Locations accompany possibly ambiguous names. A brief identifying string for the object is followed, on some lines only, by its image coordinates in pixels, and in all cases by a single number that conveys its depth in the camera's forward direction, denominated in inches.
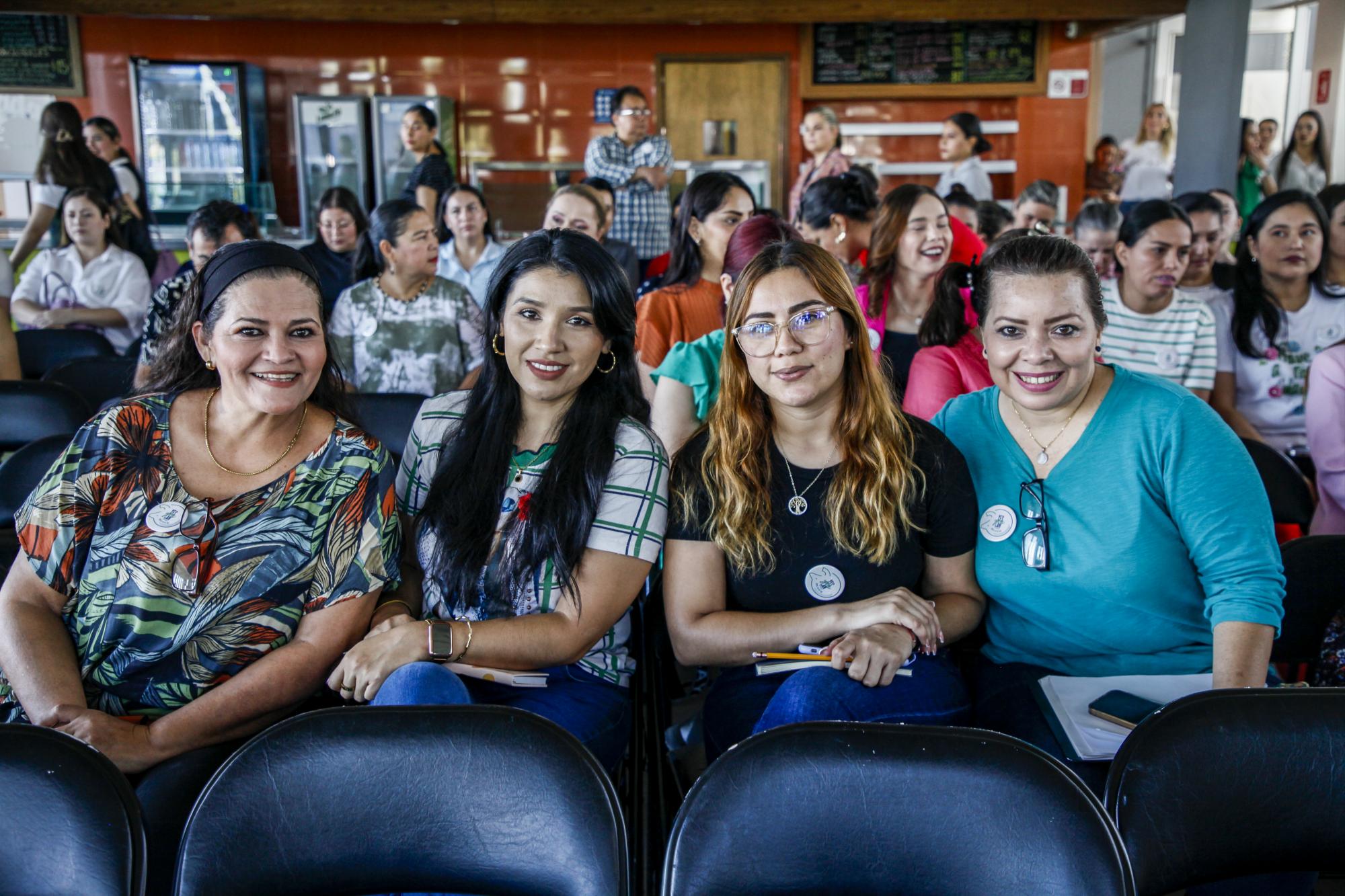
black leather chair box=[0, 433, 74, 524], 90.5
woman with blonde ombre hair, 70.9
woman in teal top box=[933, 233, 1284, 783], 66.9
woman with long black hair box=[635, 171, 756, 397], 123.5
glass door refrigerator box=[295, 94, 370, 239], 335.6
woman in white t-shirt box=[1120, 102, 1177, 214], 337.7
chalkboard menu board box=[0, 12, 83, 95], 335.0
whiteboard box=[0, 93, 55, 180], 346.3
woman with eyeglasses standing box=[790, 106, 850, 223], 229.3
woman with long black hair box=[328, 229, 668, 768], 69.2
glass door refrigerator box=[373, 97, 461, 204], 333.4
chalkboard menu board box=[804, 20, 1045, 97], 345.1
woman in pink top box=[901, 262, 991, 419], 95.0
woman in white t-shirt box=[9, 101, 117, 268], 207.6
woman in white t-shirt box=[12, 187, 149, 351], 184.4
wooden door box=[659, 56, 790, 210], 347.3
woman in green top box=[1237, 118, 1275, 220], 310.3
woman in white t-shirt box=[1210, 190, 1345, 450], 127.9
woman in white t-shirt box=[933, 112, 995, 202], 258.5
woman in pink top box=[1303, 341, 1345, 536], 101.7
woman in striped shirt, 122.2
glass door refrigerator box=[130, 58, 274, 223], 327.6
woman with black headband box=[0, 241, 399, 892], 64.2
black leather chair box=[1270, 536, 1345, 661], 75.4
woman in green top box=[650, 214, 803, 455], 99.3
